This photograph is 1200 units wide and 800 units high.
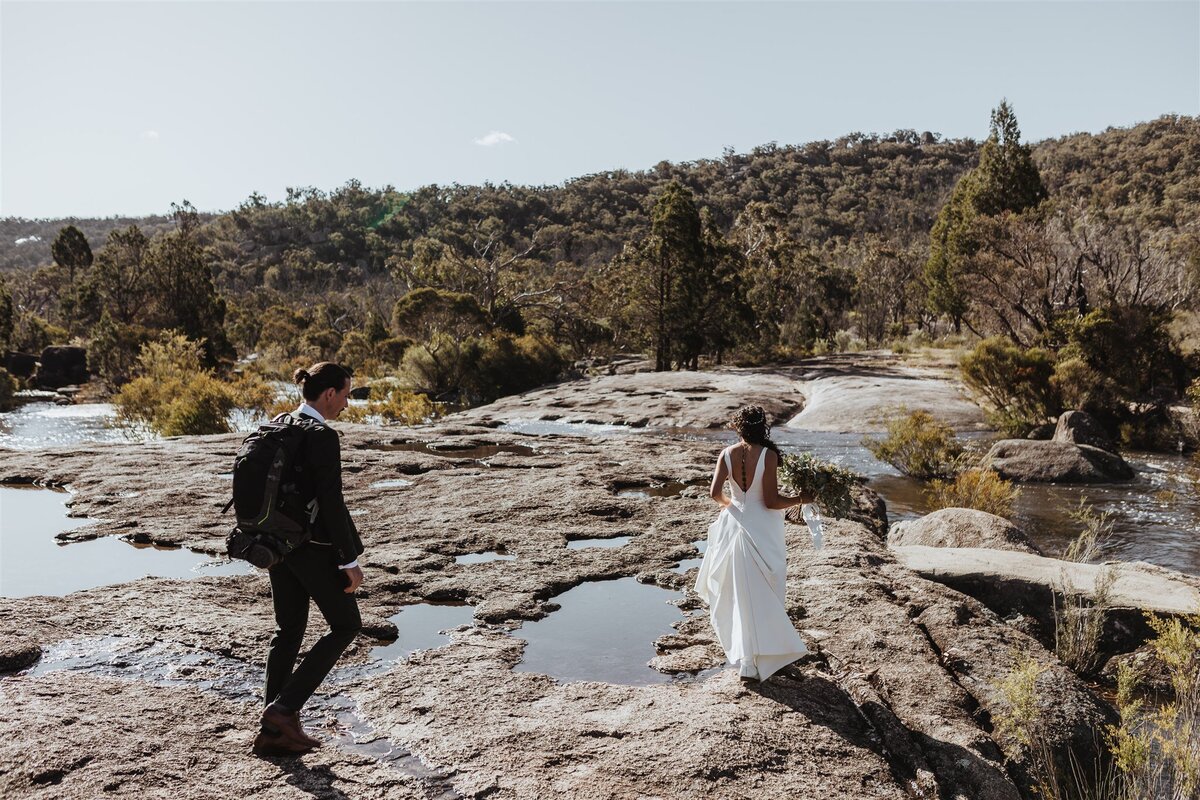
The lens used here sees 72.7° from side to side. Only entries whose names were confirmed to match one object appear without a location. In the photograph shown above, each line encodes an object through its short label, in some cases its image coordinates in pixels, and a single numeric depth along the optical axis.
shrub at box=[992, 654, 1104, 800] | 4.04
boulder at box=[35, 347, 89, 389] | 40.19
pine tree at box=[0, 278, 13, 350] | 41.81
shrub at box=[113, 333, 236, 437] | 20.16
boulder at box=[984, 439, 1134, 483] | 15.13
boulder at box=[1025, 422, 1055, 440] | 19.45
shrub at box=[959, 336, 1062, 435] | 19.94
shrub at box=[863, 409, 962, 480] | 15.37
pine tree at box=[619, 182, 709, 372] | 35.47
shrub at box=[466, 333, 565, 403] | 34.03
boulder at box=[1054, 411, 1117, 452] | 17.56
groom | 4.00
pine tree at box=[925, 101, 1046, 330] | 38.50
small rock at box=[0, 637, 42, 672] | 5.25
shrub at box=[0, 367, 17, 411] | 31.61
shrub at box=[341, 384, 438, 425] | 24.45
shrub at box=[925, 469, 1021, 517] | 12.04
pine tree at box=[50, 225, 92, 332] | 63.75
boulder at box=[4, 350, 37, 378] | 41.09
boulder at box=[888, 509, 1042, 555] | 8.71
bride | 4.98
